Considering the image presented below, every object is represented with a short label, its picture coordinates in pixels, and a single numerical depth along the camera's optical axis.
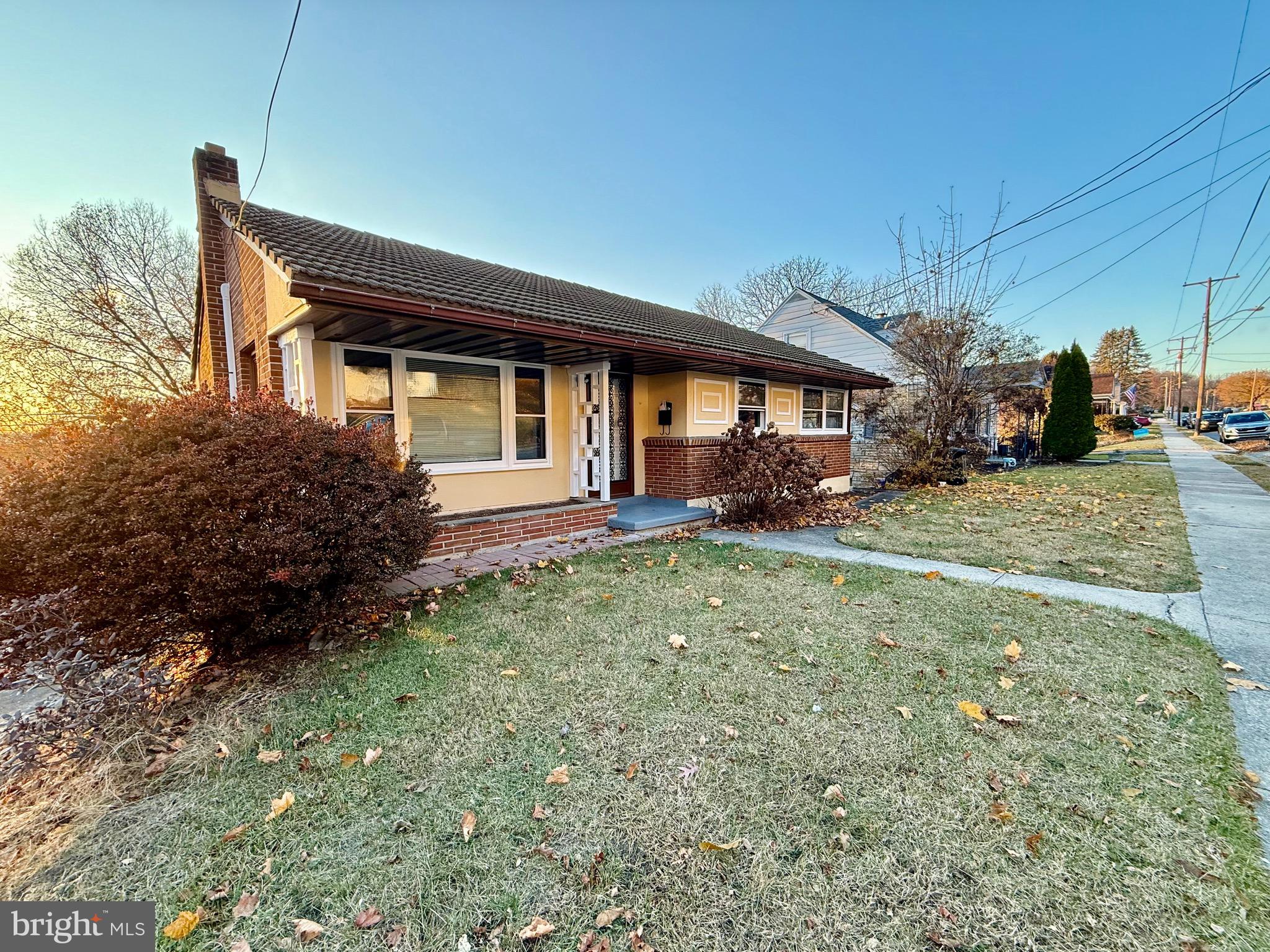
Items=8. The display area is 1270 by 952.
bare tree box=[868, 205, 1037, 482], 12.99
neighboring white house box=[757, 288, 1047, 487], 18.62
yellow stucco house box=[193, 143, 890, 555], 5.64
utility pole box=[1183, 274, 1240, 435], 28.78
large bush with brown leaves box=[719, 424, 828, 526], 8.09
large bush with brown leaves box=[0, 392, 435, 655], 2.85
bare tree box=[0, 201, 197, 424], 13.09
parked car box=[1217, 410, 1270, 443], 26.98
